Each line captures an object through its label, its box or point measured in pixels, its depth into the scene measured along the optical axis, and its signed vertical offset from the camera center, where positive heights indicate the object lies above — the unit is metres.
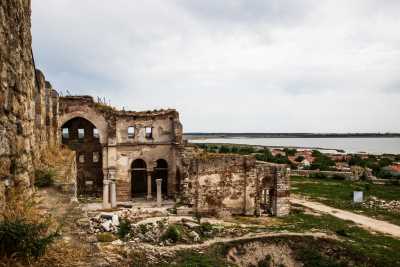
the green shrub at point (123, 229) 15.53 -4.26
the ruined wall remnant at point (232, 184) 21.81 -3.11
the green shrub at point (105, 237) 13.33 -4.01
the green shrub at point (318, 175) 38.81 -4.59
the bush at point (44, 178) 6.55 -0.80
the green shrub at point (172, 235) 14.92 -4.27
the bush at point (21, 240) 3.28 -1.01
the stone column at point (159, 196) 23.94 -4.23
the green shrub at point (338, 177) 38.12 -4.64
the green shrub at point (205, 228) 16.77 -4.53
